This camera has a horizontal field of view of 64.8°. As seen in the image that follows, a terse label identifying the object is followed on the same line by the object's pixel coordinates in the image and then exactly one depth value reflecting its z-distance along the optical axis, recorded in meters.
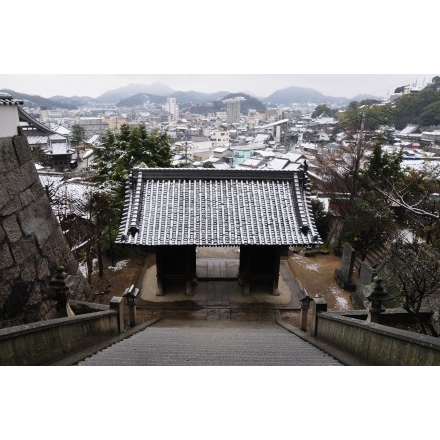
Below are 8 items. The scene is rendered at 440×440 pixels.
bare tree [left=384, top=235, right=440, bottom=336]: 8.07
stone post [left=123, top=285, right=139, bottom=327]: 10.05
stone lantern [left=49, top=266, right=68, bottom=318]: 7.37
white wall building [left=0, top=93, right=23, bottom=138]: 9.09
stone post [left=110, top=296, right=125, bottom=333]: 8.95
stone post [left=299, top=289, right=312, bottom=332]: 9.98
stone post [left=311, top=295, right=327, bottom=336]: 8.71
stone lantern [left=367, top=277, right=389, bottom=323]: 7.21
